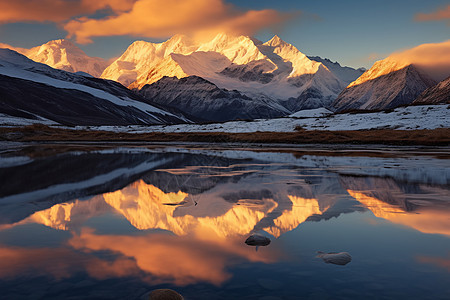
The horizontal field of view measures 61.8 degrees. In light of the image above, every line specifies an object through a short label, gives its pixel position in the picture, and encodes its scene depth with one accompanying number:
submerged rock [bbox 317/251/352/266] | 6.29
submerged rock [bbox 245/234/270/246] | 7.34
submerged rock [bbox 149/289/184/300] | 4.92
